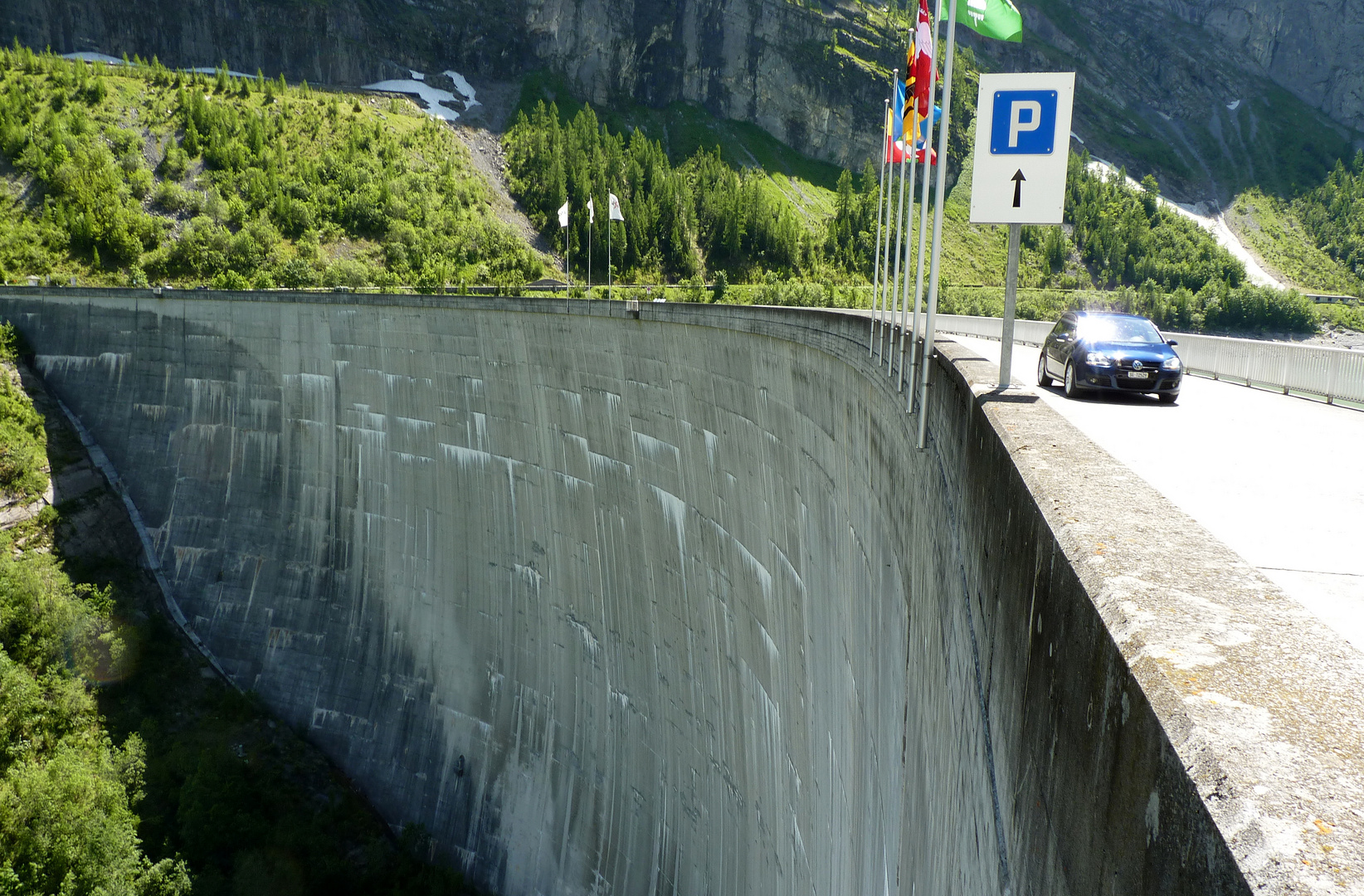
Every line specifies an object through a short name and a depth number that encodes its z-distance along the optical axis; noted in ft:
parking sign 23.02
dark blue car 39.93
